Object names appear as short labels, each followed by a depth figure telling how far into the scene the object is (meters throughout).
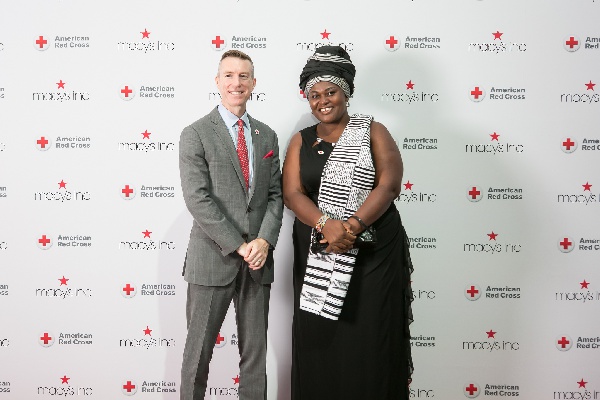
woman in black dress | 2.20
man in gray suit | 2.13
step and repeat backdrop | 2.84
